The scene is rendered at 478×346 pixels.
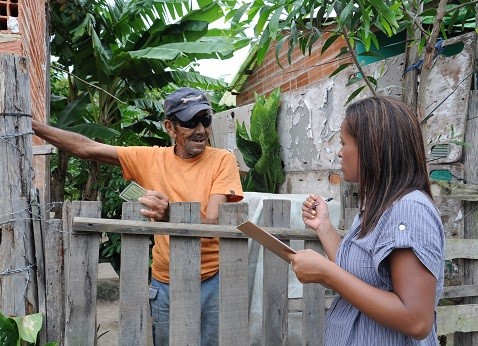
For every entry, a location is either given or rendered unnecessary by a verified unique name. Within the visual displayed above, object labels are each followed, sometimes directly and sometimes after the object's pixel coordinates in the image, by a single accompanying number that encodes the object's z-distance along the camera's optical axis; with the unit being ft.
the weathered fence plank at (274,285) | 7.62
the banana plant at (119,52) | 22.08
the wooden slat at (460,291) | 9.27
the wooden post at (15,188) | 7.31
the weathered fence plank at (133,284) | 6.98
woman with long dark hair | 4.43
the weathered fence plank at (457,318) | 9.46
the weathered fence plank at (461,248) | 9.29
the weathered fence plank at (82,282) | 6.89
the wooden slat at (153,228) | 6.82
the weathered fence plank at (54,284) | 7.49
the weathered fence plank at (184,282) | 7.07
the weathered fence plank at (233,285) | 7.20
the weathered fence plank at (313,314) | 7.89
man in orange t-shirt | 7.72
